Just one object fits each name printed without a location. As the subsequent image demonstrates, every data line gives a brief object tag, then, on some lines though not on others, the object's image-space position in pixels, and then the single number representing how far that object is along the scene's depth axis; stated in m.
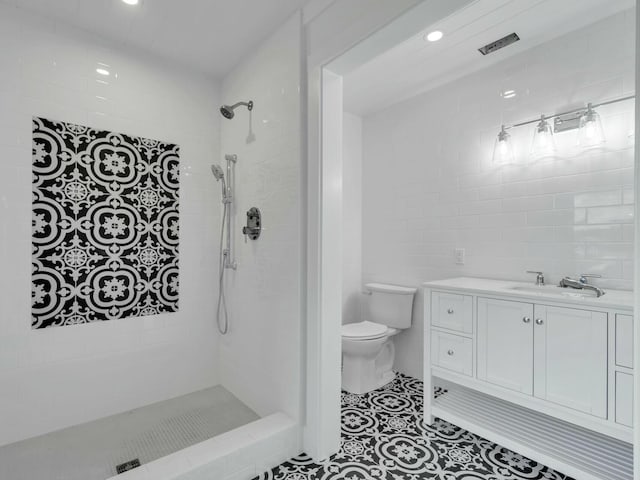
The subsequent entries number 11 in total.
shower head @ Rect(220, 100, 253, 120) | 2.31
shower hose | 2.65
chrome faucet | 1.91
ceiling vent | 2.16
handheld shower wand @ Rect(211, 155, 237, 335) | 2.56
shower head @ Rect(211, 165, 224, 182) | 2.55
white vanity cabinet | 1.53
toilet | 2.64
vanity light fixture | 1.99
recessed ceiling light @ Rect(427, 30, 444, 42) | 2.10
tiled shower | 1.94
